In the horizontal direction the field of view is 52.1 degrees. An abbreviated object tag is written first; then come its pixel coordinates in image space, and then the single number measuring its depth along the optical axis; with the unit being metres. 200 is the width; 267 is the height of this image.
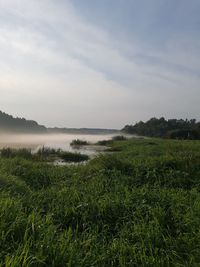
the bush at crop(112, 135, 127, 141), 25.17
